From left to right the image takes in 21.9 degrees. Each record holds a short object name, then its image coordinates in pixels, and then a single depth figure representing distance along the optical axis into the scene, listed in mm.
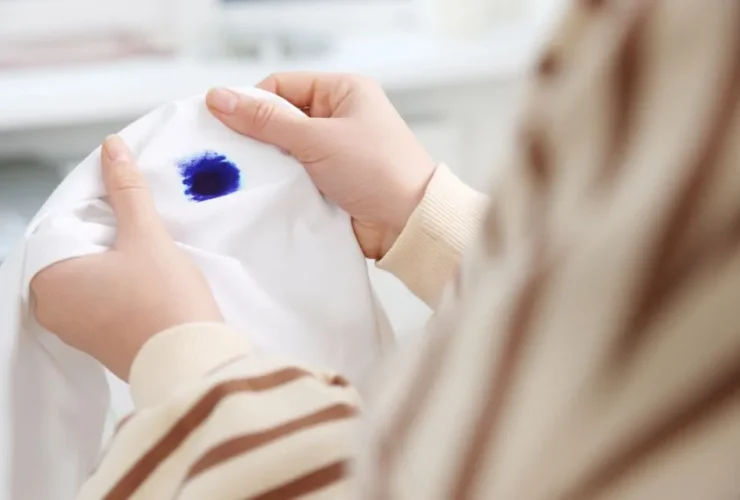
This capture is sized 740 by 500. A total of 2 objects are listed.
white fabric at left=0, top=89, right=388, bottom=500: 986
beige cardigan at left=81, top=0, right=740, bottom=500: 450
